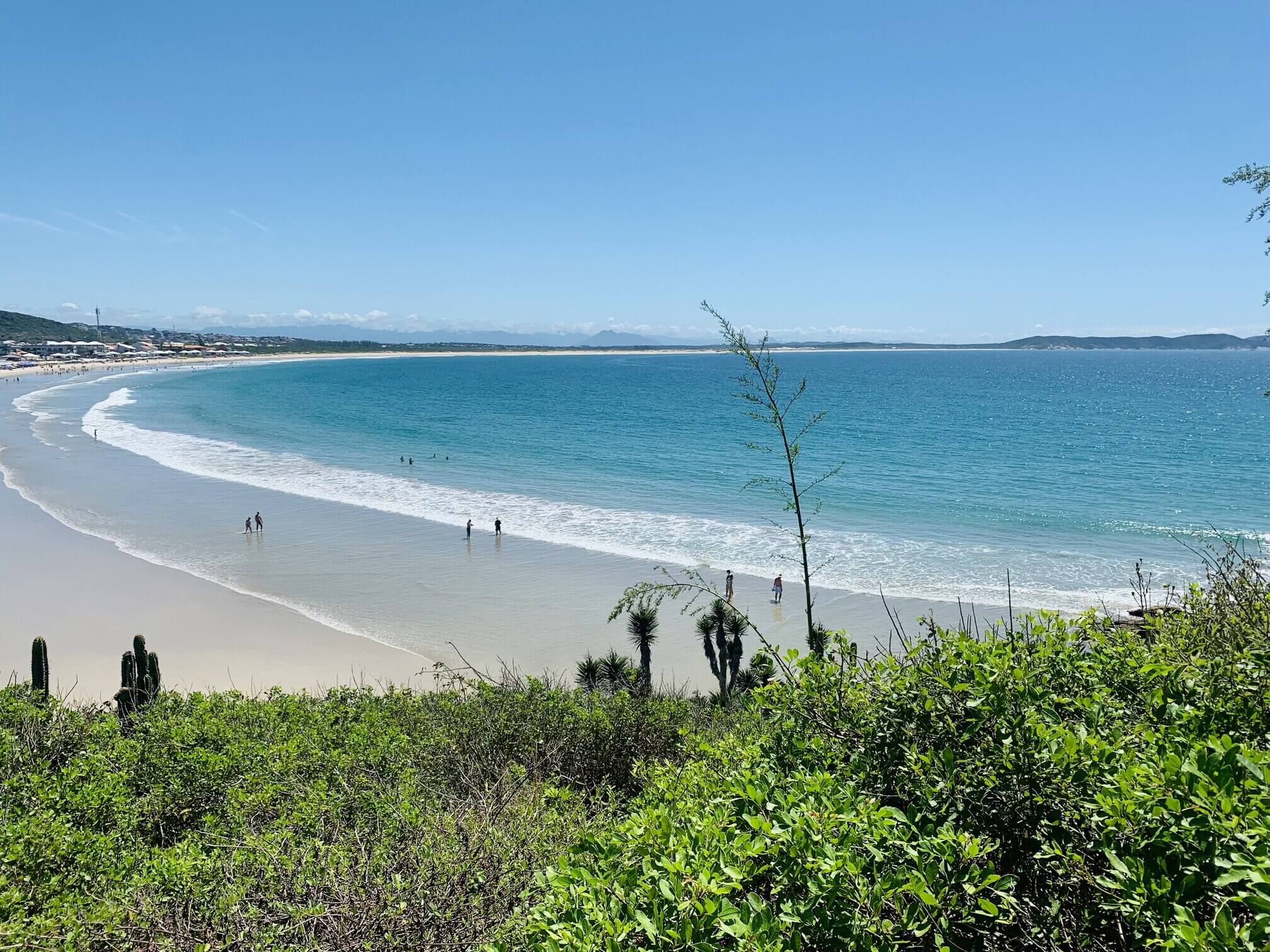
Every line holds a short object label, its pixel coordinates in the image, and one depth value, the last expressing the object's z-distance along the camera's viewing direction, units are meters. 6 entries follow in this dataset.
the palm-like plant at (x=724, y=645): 15.12
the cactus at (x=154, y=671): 12.91
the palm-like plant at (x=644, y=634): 15.41
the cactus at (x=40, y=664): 12.90
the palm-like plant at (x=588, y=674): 14.21
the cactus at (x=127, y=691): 11.35
